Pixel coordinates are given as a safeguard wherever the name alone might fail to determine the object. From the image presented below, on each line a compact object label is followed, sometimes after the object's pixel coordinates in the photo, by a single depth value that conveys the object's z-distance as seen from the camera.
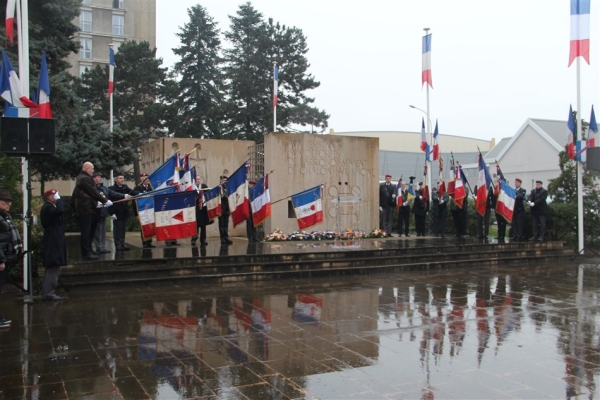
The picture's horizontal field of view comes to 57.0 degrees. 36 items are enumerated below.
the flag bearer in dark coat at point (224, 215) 15.54
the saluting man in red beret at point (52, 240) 9.01
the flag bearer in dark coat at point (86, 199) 10.47
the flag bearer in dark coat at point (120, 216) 12.66
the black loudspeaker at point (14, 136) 9.31
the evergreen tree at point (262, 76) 38.59
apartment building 54.59
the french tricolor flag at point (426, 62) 22.98
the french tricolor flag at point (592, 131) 17.02
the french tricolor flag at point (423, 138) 23.04
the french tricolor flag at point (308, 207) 16.48
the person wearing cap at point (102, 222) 11.94
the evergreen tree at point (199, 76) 38.53
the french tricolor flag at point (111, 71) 26.95
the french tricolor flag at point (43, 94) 10.13
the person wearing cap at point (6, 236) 7.77
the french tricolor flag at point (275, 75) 23.74
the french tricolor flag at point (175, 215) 12.95
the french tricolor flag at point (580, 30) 16.78
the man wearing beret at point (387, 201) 18.70
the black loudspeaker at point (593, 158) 16.39
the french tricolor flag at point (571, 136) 17.16
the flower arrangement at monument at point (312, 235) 17.09
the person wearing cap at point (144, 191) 13.18
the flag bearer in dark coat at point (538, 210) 16.91
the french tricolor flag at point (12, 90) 9.88
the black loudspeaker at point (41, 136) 9.55
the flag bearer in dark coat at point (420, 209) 18.88
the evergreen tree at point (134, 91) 36.65
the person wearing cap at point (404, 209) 18.84
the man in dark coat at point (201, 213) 15.12
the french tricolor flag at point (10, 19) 11.05
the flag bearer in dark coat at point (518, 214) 17.46
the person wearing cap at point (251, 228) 16.77
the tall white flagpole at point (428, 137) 21.85
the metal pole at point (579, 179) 16.88
